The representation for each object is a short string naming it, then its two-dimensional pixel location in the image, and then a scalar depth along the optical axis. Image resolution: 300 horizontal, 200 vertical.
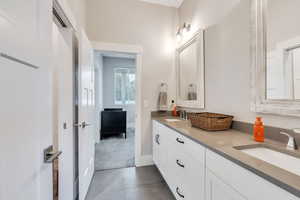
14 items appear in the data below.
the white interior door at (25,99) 0.48
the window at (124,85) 5.64
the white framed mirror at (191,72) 1.97
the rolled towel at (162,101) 2.60
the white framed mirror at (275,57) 0.97
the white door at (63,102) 1.38
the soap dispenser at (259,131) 1.04
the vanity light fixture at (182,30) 2.32
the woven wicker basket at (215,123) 1.35
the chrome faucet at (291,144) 0.88
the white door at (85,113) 1.56
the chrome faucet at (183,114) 2.31
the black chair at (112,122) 4.13
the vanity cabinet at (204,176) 0.64
